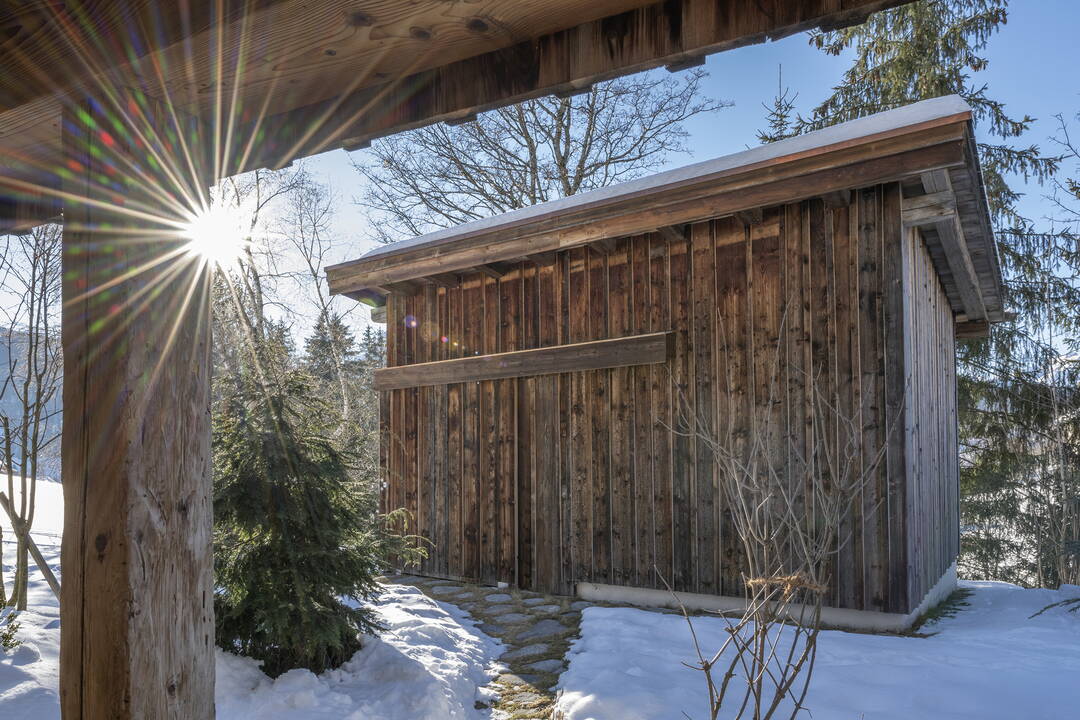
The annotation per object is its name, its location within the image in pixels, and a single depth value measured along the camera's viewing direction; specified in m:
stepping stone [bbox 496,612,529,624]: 5.42
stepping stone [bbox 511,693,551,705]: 3.66
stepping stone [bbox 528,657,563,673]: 4.16
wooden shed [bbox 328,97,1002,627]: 4.78
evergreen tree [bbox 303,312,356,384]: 14.67
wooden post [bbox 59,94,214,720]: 1.56
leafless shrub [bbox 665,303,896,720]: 4.14
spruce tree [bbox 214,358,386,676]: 3.67
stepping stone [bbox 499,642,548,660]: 4.52
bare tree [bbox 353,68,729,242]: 13.09
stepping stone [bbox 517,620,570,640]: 4.97
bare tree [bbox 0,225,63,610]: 4.96
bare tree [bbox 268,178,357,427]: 14.04
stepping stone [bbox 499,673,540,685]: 3.97
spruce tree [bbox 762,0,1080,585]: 11.16
